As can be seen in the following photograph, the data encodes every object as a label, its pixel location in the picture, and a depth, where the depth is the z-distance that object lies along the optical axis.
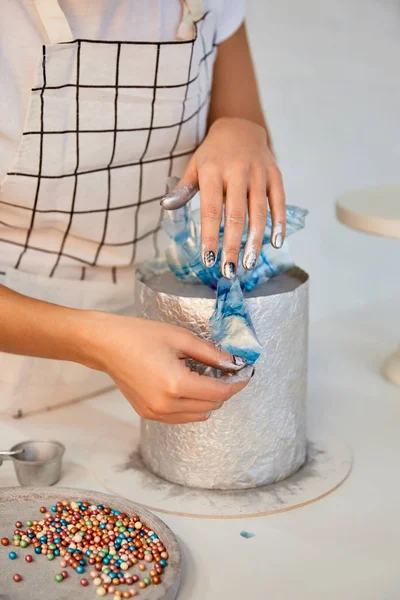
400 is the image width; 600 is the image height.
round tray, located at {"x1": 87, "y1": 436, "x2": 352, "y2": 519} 1.25
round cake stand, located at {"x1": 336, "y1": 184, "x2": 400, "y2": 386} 1.54
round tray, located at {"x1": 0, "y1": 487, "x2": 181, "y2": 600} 1.12
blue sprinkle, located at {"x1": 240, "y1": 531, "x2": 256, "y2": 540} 1.22
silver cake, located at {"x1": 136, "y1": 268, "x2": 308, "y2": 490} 1.25
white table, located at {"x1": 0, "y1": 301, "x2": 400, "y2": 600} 1.15
